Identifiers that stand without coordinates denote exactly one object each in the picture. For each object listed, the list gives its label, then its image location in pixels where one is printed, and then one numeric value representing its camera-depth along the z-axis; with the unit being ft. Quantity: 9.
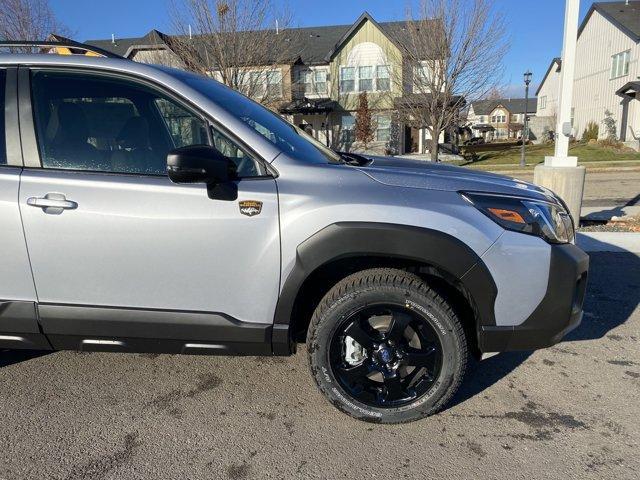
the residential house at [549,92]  146.10
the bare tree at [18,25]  41.29
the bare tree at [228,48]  43.93
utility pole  22.12
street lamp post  71.93
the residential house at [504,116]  253.61
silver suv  7.49
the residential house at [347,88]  86.38
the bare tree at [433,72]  56.18
